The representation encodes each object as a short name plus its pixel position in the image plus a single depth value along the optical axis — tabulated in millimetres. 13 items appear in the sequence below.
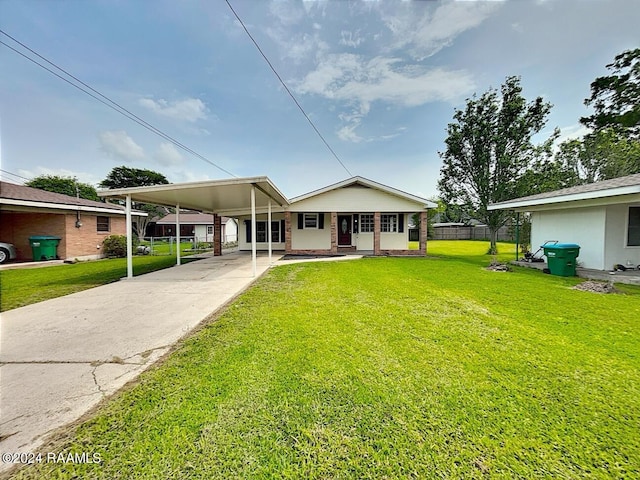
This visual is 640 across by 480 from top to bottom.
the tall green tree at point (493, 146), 14641
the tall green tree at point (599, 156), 16719
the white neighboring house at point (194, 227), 33062
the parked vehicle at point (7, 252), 12297
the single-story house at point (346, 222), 13953
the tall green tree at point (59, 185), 35562
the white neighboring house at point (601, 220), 7805
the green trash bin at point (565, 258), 8484
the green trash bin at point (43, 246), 12359
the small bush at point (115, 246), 15001
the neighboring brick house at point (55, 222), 12078
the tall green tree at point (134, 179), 37656
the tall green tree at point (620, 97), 16828
